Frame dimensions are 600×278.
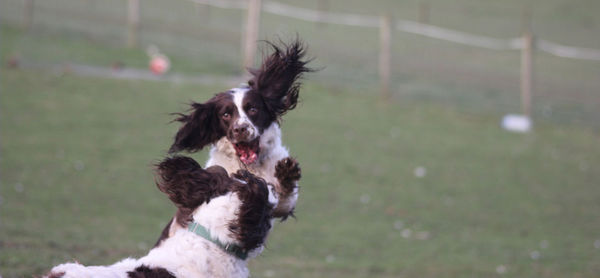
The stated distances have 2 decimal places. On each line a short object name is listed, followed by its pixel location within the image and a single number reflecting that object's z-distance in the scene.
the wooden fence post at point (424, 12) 34.18
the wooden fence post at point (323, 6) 35.15
